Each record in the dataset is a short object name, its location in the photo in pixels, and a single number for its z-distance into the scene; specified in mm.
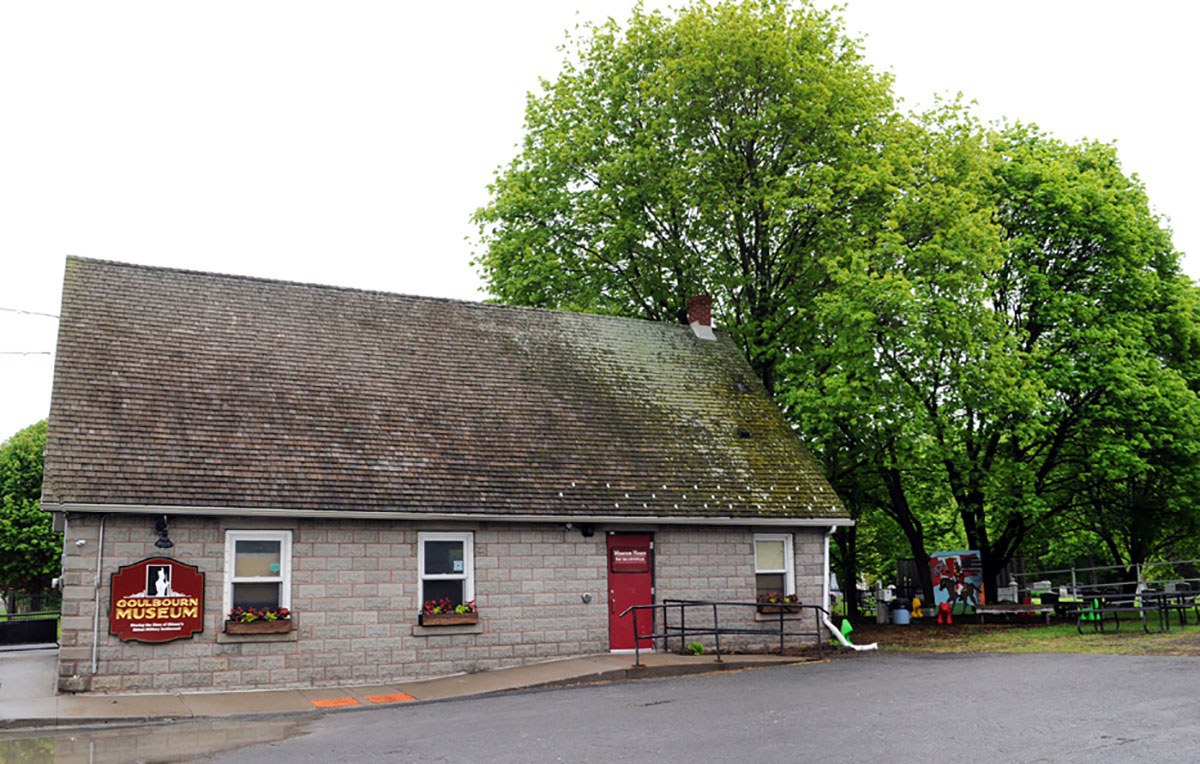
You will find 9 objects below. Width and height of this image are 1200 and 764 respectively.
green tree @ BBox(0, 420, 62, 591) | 44812
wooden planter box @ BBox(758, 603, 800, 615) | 21308
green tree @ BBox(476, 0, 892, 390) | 27312
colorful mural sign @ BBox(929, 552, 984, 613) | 31656
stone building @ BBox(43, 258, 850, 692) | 16328
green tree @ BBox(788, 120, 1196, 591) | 25359
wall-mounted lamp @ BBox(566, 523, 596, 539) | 19812
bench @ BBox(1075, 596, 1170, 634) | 22375
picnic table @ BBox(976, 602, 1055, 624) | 27406
